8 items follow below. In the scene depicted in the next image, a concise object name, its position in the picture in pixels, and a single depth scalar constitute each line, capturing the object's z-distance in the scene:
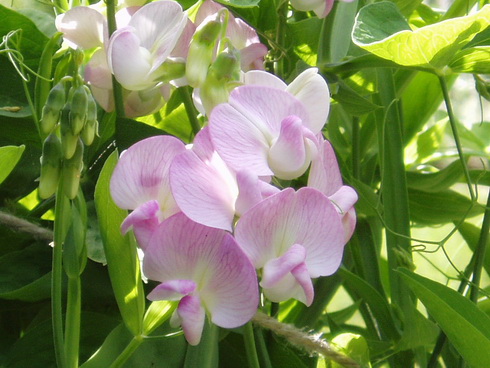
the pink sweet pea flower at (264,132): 0.31
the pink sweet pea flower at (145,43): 0.33
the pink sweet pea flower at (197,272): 0.31
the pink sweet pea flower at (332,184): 0.32
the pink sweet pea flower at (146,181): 0.31
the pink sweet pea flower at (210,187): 0.30
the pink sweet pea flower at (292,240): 0.31
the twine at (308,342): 0.34
